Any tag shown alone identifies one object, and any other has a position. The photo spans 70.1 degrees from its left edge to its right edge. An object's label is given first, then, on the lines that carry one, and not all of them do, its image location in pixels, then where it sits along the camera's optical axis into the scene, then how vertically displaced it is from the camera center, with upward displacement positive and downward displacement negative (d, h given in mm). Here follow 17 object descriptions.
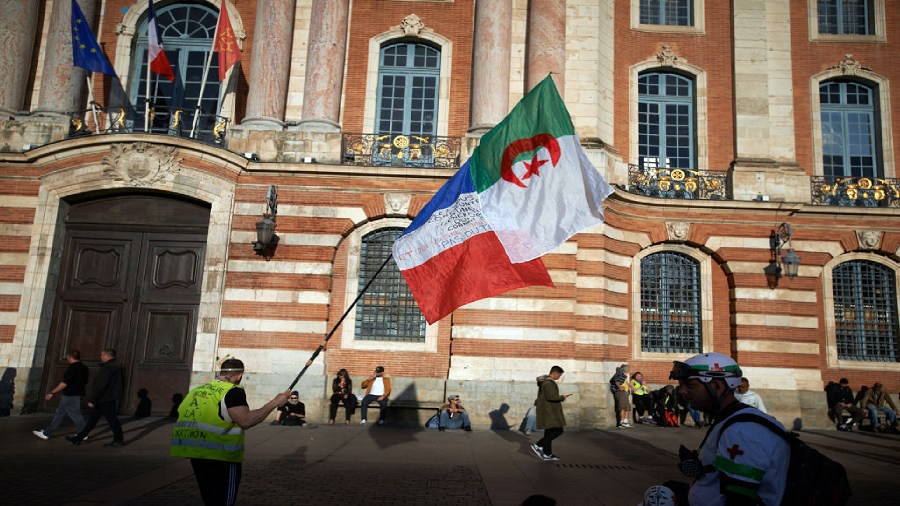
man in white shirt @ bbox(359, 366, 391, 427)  14891 -1151
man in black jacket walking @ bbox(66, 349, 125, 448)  11117 -1235
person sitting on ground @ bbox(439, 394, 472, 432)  14414 -1580
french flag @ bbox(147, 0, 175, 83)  16078 +6966
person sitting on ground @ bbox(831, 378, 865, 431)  16625 -1040
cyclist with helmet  3270 -468
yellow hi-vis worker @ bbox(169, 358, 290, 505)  5180 -833
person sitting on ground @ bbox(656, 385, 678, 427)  16766 -1330
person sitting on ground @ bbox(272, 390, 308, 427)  14539 -1730
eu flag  15856 +6865
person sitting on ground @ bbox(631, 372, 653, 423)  16656 -1046
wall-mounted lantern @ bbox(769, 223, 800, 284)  16891 +2854
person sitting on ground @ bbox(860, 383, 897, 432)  16781 -898
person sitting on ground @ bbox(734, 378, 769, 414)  10436 -603
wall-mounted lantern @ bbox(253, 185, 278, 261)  15094 +2429
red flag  16328 +7342
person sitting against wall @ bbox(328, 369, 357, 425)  14961 -1253
